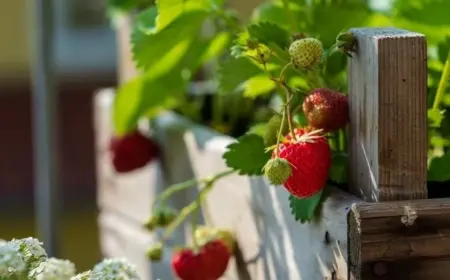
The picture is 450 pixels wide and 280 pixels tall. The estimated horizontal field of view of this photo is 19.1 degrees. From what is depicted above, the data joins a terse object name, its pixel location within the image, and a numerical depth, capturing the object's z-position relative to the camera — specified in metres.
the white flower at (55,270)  0.66
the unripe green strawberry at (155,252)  0.86
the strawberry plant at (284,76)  0.71
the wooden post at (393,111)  0.67
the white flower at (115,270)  0.67
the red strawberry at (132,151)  1.09
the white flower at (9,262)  0.63
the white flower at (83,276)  0.67
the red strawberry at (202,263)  0.83
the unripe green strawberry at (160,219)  0.90
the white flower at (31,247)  0.67
